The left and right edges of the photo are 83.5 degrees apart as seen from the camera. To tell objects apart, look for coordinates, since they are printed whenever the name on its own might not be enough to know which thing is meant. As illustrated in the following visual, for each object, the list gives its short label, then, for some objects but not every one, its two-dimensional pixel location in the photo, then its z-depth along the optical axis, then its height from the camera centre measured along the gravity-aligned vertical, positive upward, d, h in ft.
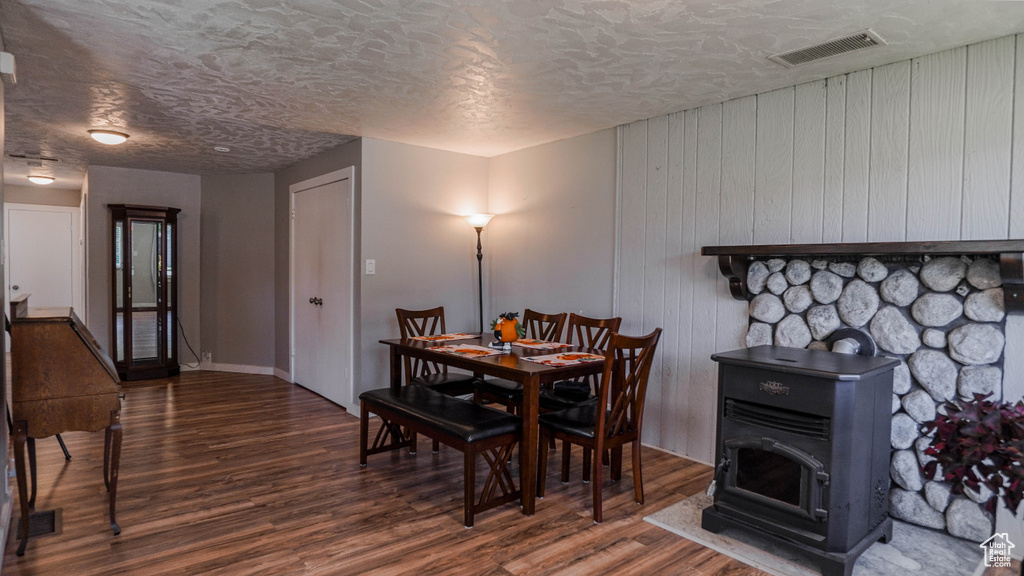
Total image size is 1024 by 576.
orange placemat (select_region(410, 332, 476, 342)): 11.89 -1.40
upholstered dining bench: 8.57 -2.45
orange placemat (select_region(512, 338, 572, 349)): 11.25 -1.44
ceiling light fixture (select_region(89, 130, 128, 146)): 13.99 +3.21
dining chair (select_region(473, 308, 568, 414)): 11.46 -2.37
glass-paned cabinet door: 18.53 -0.80
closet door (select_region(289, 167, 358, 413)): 15.31 -0.45
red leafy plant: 5.22 -1.59
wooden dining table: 8.76 -1.63
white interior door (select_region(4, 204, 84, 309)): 24.26 +0.50
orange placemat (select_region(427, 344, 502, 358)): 10.17 -1.44
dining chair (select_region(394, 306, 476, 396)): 11.94 -2.29
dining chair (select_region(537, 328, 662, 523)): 8.62 -2.34
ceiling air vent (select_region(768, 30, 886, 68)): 7.95 +3.31
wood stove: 7.09 -2.28
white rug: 7.42 -3.76
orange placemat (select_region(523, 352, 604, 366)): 9.38 -1.45
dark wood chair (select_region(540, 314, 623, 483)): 10.49 -2.35
